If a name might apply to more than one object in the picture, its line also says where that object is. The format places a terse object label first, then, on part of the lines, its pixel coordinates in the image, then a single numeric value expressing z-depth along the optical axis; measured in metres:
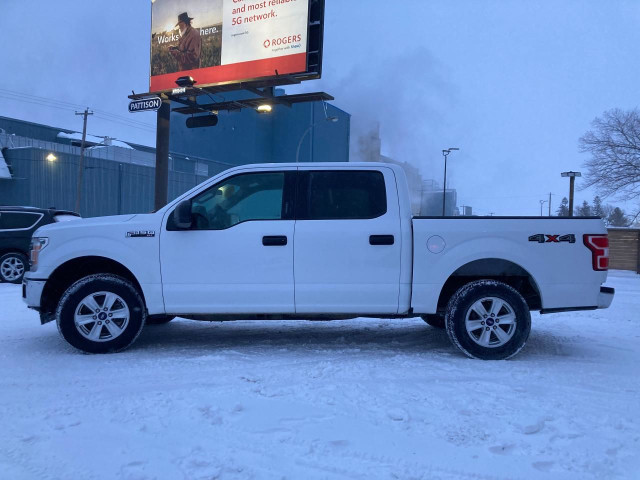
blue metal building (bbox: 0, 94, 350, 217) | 35.78
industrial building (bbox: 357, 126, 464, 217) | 56.44
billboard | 15.41
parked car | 11.12
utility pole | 36.88
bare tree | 21.20
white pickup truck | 4.92
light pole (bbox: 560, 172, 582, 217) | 20.86
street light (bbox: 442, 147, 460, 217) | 40.22
